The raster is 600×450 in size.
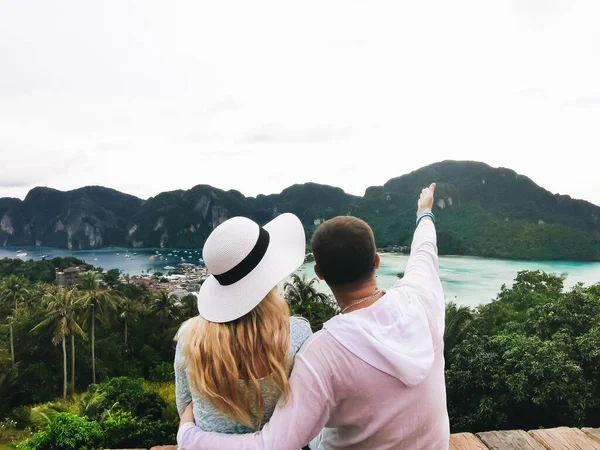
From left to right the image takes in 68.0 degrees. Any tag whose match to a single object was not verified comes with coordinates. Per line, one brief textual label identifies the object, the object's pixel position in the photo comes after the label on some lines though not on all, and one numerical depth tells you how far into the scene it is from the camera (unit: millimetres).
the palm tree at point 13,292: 25703
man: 875
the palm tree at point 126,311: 24844
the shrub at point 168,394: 14250
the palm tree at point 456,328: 14609
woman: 942
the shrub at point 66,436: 10883
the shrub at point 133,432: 12289
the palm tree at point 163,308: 26000
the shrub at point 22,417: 17289
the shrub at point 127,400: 14047
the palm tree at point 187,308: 26253
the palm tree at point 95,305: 20766
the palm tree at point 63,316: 18344
